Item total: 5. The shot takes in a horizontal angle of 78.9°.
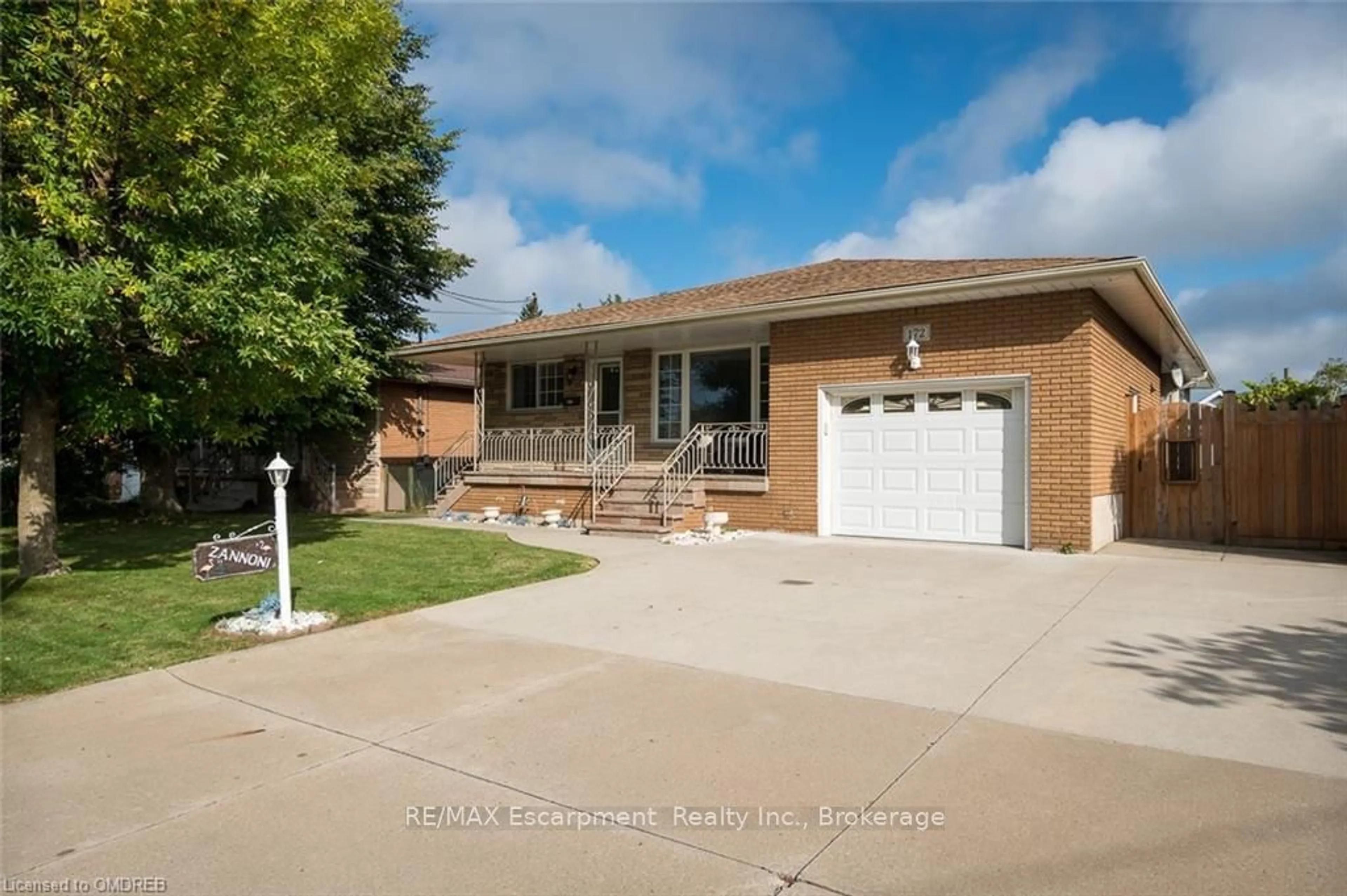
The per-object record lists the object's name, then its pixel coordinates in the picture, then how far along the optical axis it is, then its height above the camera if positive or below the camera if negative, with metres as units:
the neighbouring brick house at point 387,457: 20.83 +0.34
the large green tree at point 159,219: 7.65 +2.55
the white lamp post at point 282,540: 6.48 -0.55
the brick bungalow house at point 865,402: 10.79 +1.07
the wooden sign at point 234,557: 6.29 -0.68
